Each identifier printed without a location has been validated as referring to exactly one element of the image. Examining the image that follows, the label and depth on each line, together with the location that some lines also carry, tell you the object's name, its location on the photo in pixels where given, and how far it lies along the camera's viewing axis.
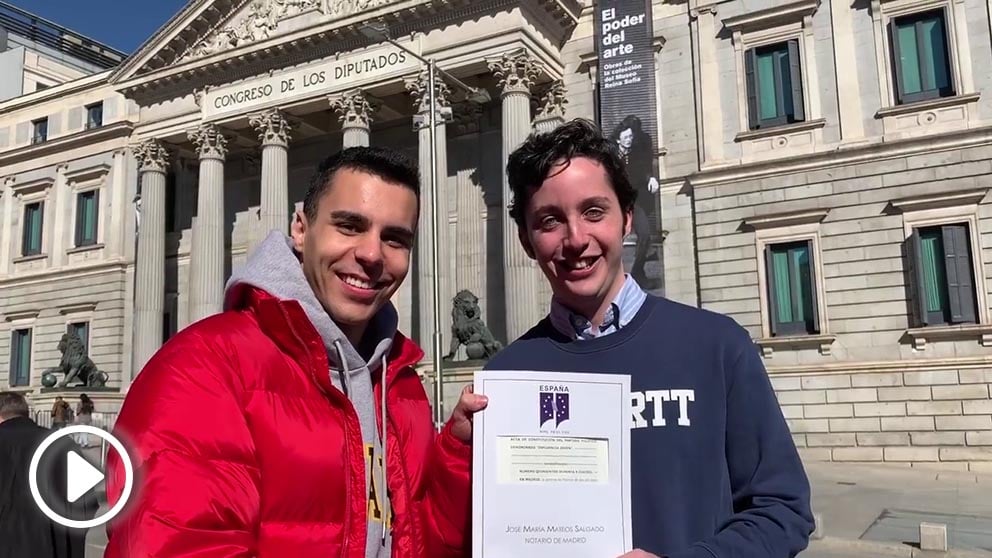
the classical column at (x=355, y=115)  25.08
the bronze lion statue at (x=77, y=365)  29.50
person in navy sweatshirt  2.17
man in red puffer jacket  1.73
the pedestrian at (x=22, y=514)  5.13
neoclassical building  18.41
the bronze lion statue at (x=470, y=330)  20.91
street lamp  17.88
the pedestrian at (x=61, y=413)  23.95
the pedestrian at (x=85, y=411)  22.59
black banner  20.83
